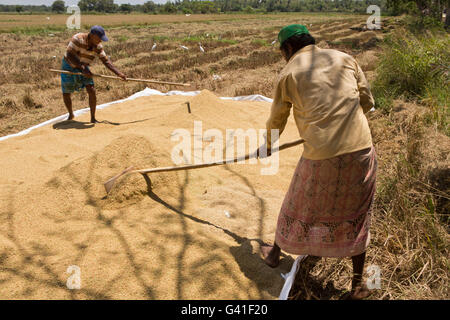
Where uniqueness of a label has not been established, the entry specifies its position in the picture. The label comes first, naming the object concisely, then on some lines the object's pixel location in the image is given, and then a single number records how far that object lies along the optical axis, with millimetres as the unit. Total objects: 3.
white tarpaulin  3961
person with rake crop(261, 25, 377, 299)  1358
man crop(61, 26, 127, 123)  3826
